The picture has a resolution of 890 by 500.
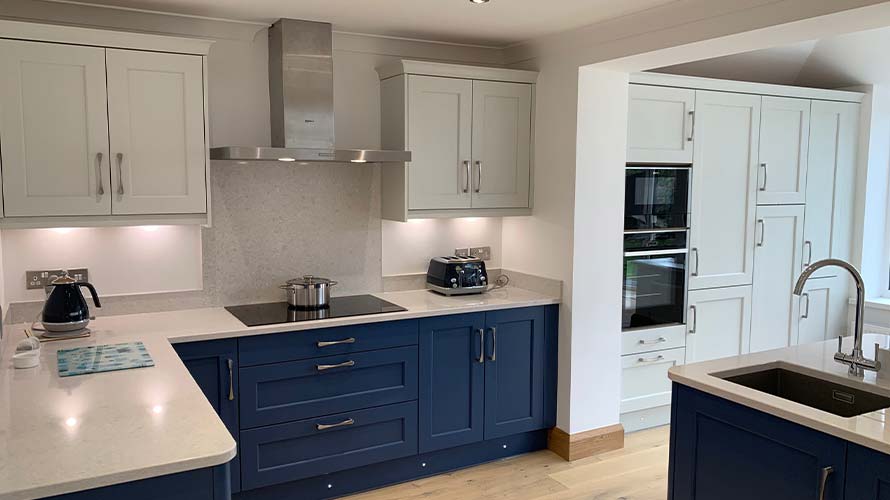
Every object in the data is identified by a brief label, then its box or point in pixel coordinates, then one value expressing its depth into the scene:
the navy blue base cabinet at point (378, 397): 3.14
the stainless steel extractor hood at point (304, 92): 3.43
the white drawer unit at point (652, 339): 4.16
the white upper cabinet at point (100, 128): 2.85
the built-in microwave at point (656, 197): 4.06
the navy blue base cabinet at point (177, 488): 1.66
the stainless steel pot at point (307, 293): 3.51
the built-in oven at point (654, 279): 4.12
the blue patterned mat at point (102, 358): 2.46
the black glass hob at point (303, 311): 3.29
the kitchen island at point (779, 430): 1.94
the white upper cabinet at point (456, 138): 3.73
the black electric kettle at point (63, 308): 2.87
